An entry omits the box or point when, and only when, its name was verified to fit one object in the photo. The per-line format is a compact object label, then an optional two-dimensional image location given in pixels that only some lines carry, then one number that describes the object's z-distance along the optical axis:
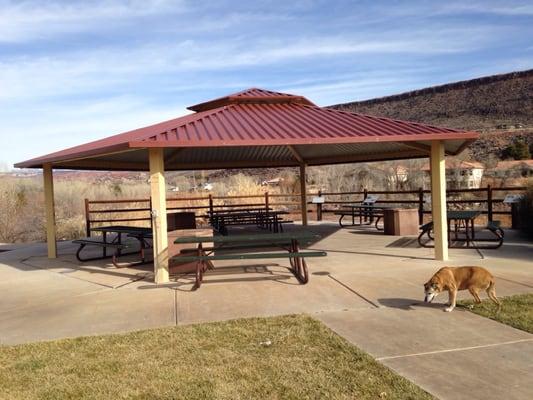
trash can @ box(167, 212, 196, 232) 14.51
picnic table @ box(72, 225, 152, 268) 9.25
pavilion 7.95
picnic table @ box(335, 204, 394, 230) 14.39
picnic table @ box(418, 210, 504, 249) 10.03
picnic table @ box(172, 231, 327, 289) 7.35
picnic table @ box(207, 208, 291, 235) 13.59
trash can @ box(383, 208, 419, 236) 13.13
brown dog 5.76
